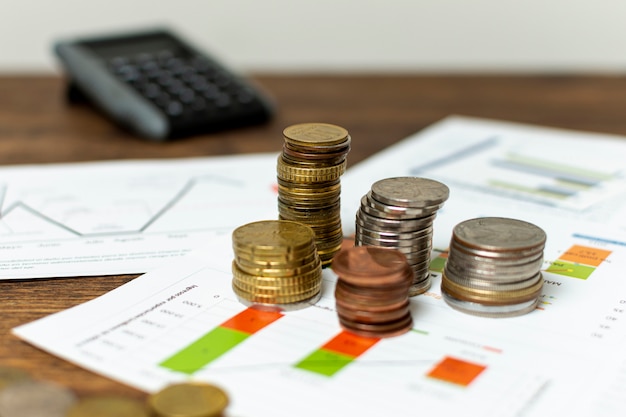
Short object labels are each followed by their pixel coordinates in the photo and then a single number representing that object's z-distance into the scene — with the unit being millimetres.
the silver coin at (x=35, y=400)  383
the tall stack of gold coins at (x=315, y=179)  462
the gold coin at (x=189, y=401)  378
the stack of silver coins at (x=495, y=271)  431
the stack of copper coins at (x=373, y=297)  422
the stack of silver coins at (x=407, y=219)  444
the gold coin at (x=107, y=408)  379
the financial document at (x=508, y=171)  523
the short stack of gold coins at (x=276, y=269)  435
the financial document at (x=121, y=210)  478
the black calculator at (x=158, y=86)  616
